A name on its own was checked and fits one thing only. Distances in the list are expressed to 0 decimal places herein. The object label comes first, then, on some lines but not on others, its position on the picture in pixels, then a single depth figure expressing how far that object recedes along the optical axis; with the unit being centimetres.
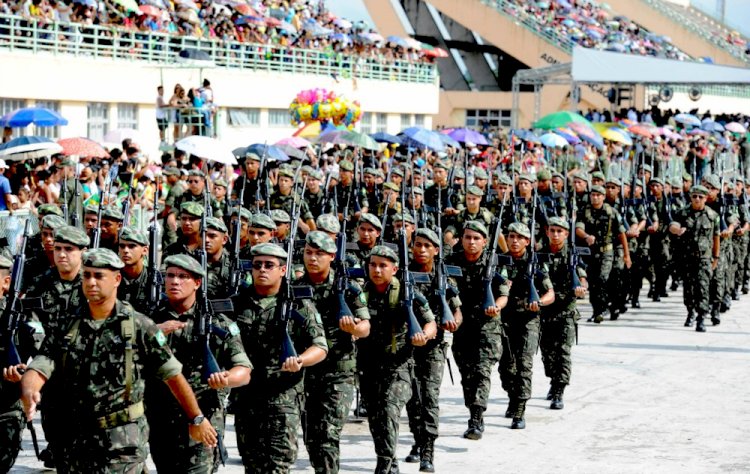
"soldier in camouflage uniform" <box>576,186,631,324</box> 1872
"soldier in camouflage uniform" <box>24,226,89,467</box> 882
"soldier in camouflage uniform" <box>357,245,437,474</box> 1001
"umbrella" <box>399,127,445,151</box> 2708
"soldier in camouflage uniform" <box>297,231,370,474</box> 916
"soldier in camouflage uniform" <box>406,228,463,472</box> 1053
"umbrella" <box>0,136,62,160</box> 1766
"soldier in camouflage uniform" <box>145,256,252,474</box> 786
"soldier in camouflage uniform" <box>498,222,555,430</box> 1223
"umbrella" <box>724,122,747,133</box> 4766
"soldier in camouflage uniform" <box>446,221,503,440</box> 1170
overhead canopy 4031
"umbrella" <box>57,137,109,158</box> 1864
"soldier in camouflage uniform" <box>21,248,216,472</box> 706
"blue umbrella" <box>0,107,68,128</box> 2059
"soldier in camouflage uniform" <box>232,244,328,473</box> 838
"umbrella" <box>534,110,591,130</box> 3559
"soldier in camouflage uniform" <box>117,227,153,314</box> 958
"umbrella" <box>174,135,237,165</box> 1866
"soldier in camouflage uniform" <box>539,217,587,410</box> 1311
